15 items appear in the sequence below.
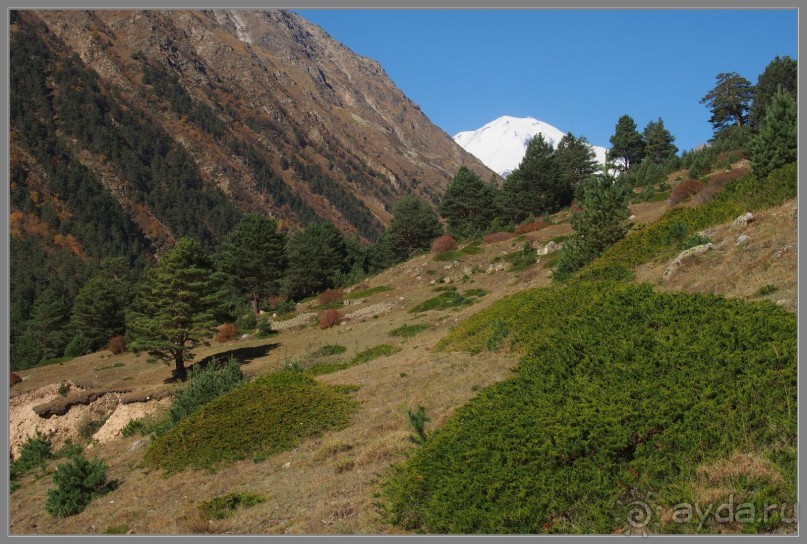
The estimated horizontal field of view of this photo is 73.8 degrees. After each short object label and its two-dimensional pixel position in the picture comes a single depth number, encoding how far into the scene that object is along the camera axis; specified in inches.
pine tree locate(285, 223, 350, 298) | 2356.1
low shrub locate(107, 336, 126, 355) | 1819.6
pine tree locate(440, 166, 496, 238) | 2623.0
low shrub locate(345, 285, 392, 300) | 1782.7
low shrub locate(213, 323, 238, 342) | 1593.6
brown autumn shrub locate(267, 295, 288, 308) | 2389.3
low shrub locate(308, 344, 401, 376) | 853.8
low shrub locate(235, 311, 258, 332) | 1769.2
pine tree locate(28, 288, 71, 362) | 2422.5
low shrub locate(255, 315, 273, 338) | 1538.6
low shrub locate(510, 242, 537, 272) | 1494.8
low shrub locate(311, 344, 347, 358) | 1085.8
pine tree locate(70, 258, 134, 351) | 2209.6
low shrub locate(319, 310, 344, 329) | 1477.6
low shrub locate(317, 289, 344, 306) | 1843.0
